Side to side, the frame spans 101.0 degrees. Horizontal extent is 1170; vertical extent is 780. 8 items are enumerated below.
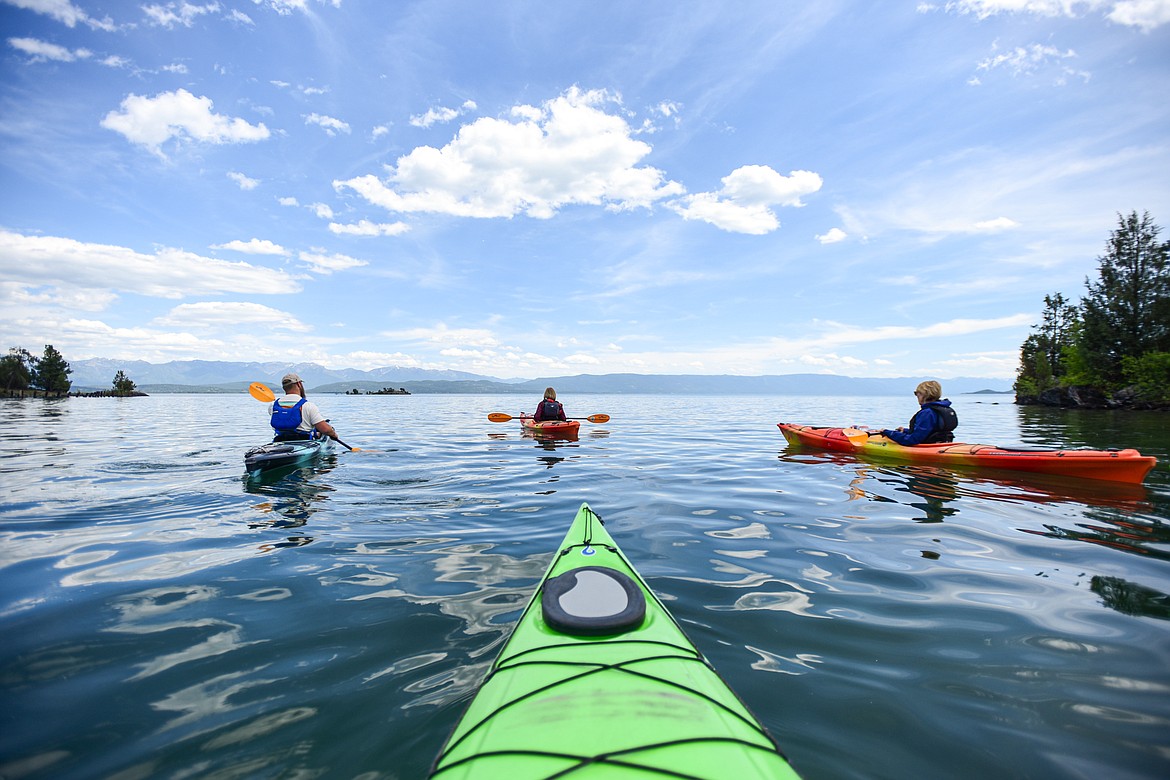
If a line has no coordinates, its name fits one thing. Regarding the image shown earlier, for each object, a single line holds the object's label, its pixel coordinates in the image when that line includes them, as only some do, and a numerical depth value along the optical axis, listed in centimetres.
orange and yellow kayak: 845
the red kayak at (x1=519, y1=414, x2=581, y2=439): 1586
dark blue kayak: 885
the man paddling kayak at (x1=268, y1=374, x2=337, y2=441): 1004
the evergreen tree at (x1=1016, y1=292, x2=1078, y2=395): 5319
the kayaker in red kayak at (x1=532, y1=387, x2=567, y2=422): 1639
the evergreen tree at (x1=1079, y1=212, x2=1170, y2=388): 3772
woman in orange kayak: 1067
